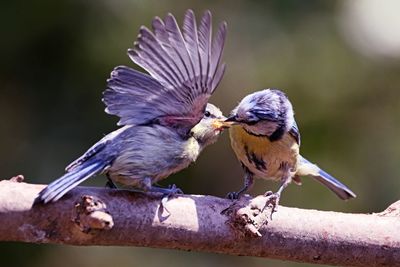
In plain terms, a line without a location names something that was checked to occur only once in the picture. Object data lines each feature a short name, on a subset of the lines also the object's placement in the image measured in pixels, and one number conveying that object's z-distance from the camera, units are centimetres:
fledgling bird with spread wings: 482
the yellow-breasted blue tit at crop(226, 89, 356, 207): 589
